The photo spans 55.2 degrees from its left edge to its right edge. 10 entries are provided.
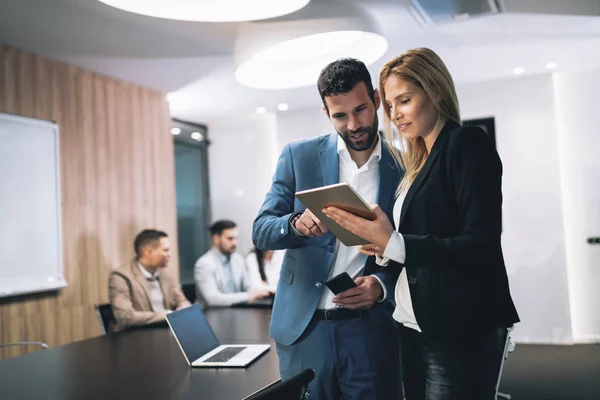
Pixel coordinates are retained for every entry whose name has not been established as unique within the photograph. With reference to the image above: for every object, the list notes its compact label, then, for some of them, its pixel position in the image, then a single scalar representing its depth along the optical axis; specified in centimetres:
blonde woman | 130
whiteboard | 440
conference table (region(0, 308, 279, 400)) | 187
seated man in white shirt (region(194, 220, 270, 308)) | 520
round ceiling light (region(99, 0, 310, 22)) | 331
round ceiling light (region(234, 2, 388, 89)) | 395
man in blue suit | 169
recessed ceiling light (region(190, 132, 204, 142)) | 812
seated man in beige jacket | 405
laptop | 215
